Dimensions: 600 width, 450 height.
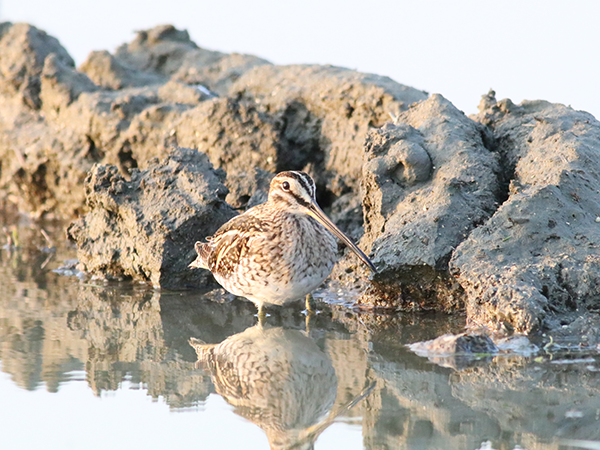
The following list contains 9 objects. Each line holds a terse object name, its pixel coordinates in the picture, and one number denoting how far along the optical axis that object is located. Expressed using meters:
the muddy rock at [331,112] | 18.42
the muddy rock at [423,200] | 13.70
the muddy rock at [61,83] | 22.70
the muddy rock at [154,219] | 16.27
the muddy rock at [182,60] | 24.03
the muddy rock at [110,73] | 24.30
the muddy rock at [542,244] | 11.80
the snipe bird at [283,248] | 13.17
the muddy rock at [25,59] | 23.52
